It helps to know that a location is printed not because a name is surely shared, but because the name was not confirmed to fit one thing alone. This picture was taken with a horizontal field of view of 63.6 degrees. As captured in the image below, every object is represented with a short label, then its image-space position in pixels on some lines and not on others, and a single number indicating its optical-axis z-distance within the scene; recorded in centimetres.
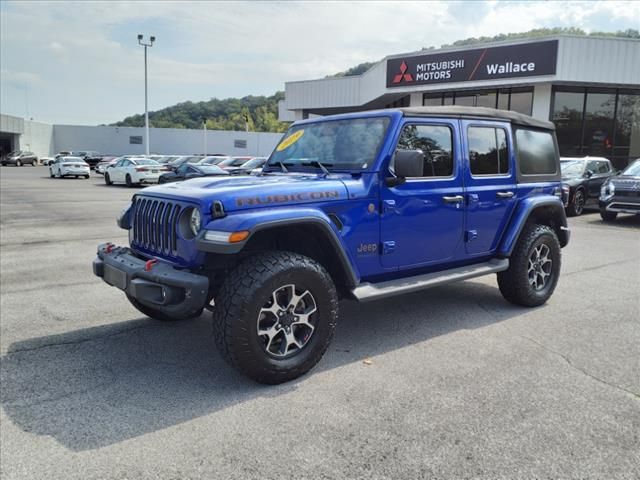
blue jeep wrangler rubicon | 343
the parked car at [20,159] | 5589
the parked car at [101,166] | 4223
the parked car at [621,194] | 1242
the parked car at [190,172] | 2231
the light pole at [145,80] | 4334
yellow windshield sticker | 506
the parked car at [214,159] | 3017
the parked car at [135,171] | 2555
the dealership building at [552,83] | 1977
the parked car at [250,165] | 2393
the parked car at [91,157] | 5106
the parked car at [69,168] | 3325
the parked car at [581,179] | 1429
